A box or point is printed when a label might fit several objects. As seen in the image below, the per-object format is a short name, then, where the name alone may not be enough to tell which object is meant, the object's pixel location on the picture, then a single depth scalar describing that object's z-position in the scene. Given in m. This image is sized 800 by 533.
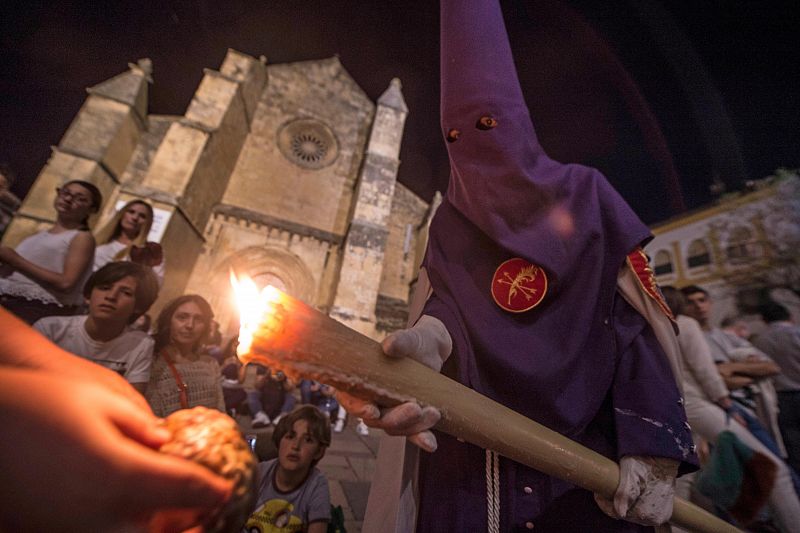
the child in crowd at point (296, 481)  1.82
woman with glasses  2.03
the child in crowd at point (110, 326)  1.72
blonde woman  2.99
